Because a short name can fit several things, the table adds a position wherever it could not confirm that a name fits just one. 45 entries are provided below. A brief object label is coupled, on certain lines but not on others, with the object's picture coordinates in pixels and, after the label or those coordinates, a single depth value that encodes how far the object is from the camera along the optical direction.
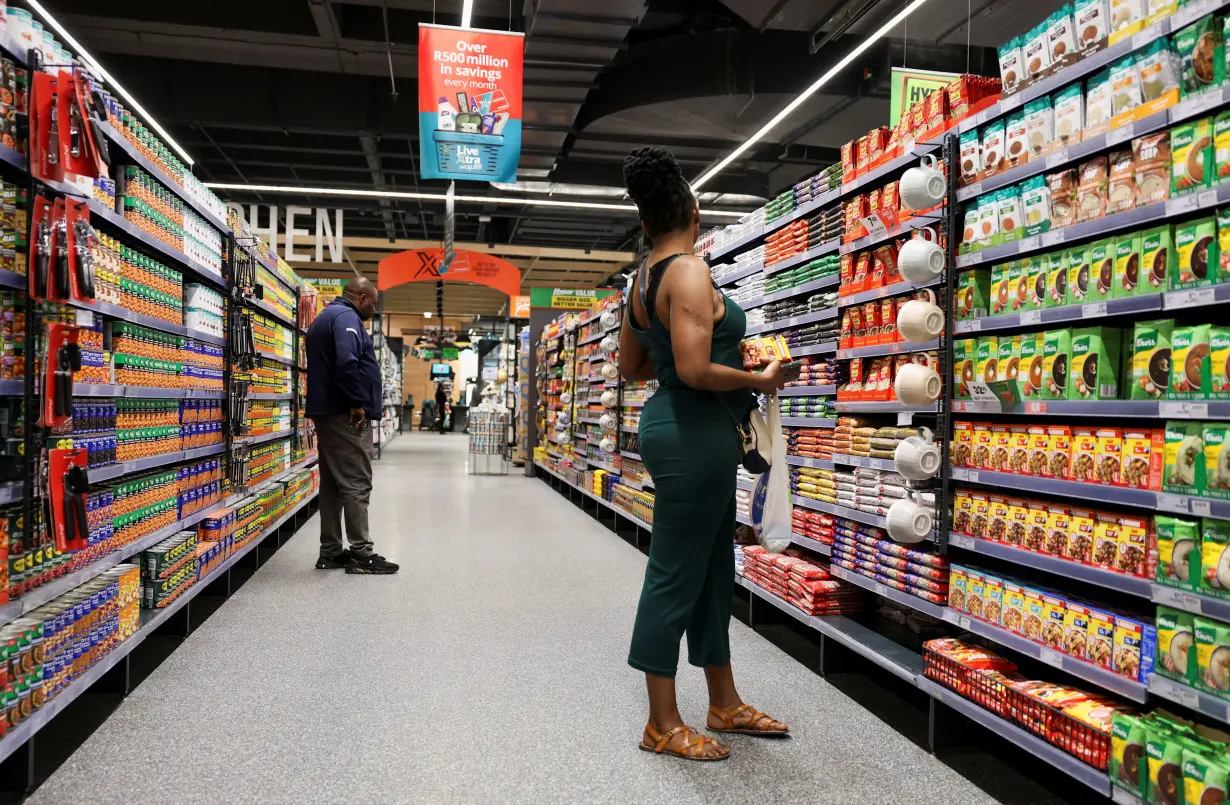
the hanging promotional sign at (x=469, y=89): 6.29
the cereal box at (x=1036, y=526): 2.50
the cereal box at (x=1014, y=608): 2.52
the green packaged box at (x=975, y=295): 2.81
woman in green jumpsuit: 2.49
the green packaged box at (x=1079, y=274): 2.36
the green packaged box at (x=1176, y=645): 1.93
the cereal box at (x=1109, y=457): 2.22
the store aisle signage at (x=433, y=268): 13.23
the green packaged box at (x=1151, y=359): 2.10
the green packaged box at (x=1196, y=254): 1.94
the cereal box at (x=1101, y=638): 2.20
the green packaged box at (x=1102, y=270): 2.27
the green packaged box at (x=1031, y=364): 2.53
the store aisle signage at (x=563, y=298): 13.60
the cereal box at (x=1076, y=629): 2.28
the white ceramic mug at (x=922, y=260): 2.85
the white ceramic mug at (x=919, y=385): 2.81
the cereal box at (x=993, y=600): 2.62
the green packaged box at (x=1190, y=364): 1.94
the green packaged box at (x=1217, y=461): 1.86
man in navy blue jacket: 5.35
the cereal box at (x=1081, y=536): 2.32
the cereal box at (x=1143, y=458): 2.07
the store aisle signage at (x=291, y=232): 12.40
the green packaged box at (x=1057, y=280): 2.44
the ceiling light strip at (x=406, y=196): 12.28
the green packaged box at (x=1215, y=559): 1.85
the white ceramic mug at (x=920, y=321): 2.82
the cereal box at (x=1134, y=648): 2.07
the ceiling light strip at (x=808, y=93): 6.62
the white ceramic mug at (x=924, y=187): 2.85
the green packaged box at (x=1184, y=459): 1.94
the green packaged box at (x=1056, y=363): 2.43
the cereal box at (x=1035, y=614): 2.44
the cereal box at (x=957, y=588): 2.80
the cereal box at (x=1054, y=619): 2.37
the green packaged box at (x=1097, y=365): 2.31
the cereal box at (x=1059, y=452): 2.42
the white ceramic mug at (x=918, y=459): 2.86
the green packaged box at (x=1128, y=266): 2.19
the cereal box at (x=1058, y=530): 2.41
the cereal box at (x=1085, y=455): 2.31
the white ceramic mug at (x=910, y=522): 2.91
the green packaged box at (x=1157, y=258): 2.08
